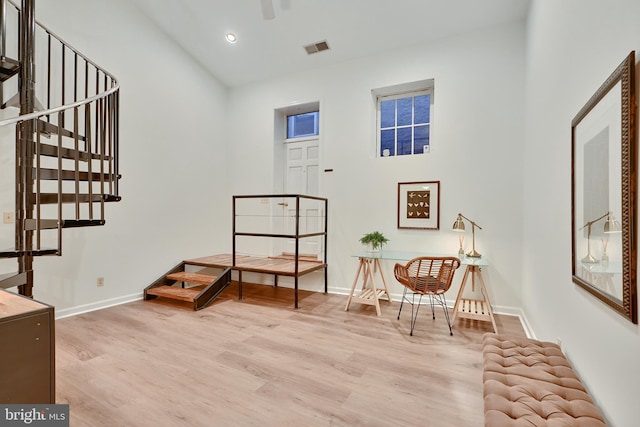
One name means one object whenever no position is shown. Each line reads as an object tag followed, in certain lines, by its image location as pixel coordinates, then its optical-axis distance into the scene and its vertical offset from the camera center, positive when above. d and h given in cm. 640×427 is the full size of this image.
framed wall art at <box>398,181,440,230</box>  395 +13
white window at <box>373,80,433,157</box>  417 +135
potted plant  389 -32
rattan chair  299 -61
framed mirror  114 +10
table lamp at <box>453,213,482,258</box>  351 -14
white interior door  478 +48
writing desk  318 -91
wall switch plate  304 -7
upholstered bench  119 -78
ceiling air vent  425 +235
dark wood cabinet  143 -69
